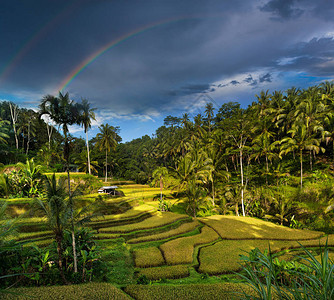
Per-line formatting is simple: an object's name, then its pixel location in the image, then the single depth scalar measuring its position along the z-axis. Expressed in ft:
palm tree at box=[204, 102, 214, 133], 148.14
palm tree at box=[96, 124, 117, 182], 132.77
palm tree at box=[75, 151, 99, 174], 131.75
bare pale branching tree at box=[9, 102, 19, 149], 132.03
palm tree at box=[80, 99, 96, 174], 31.95
